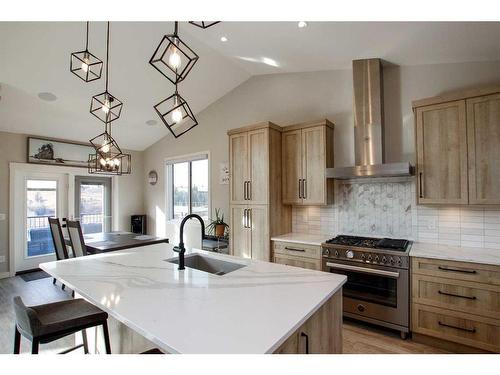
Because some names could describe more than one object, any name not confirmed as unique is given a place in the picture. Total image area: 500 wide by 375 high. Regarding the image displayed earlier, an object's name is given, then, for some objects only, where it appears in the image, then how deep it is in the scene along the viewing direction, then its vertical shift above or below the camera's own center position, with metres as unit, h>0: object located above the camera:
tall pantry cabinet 3.44 +0.03
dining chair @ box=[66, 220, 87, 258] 3.42 -0.58
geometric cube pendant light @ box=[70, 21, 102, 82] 3.48 +1.75
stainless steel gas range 2.57 -0.87
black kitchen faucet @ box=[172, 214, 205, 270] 1.82 -0.40
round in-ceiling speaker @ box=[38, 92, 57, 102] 4.07 +1.54
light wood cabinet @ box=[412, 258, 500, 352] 2.20 -0.97
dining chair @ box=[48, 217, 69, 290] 3.84 -0.65
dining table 3.46 -0.66
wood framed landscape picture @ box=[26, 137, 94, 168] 4.88 +0.85
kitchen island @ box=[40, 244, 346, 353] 0.99 -0.52
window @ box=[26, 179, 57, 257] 4.94 -0.33
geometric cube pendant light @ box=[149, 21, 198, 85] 1.46 +0.78
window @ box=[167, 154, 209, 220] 5.23 +0.15
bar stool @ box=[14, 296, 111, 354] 1.36 -0.70
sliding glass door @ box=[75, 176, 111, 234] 5.62 -0.17
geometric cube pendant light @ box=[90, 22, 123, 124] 2.59 +1.48
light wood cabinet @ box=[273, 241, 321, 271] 3.09 -0.74
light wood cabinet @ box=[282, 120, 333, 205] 3.32 +0.39
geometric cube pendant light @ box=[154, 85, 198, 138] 1.72 +0.55
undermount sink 2.08 -0.57
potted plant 4.46 -0.54
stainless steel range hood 3.04 +0.86
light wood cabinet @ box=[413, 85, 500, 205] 2.38 +0.42
